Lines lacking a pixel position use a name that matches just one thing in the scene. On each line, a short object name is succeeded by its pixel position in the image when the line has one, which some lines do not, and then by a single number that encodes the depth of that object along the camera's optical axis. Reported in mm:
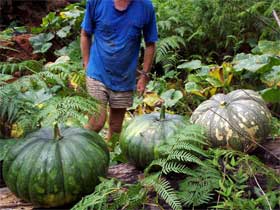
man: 3879
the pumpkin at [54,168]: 2303
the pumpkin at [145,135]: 2670
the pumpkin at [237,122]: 3105
